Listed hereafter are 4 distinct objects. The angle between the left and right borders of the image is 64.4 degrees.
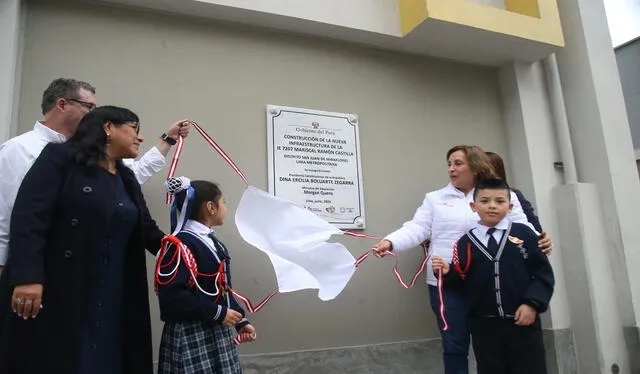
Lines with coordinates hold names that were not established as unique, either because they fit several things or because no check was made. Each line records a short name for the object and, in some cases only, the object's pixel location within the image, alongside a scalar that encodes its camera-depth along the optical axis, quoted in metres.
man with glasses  2.18
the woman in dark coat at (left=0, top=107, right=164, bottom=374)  1.91
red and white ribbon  3.12
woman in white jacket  3.00
